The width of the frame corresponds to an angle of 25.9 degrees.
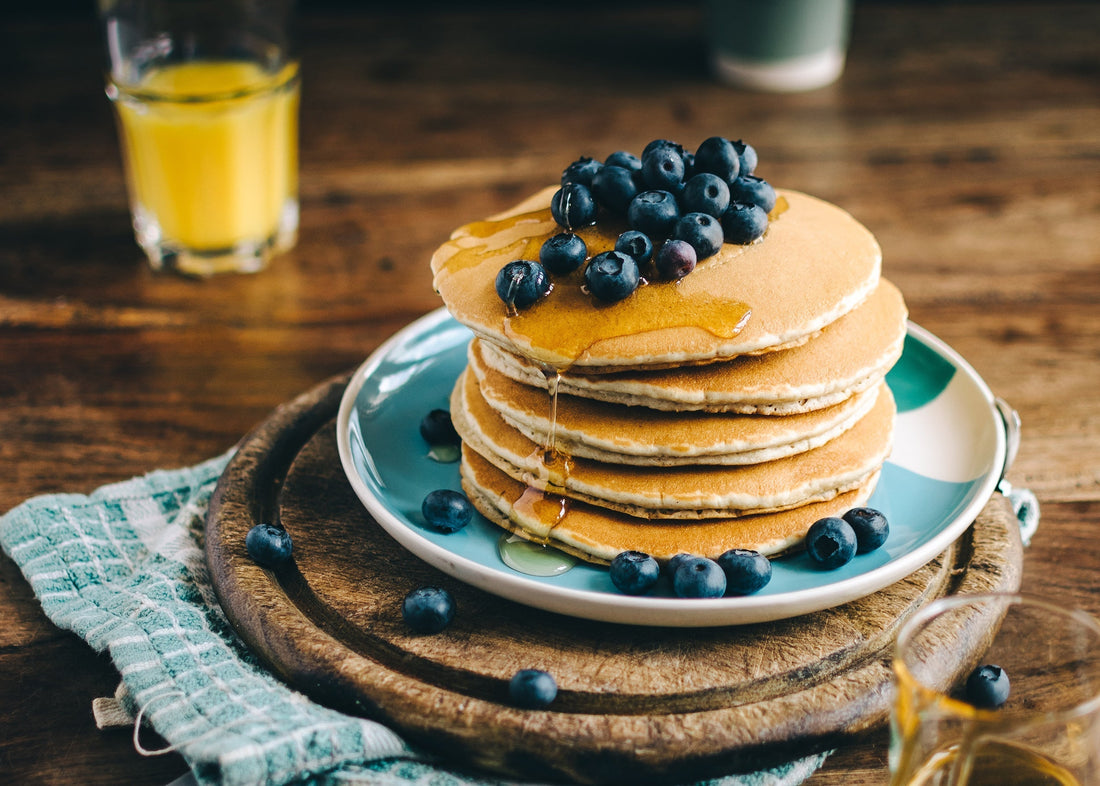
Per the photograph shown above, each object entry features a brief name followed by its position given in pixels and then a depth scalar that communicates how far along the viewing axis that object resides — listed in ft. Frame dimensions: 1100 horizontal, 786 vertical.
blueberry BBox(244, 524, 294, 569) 2.23
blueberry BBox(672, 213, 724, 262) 2.21
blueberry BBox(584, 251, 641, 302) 2.17
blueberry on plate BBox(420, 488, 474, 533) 2.22
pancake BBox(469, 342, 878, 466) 2.17
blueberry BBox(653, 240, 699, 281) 2.19
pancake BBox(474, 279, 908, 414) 2.17
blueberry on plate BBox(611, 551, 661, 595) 2.13
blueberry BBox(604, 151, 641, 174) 2.27
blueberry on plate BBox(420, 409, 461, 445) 2.37
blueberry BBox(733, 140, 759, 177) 2.30
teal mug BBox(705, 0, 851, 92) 3.77
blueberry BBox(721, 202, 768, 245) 2.25
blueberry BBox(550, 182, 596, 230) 2.26
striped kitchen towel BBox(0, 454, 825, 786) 2.05
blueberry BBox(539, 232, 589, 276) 2.20
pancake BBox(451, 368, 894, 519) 2.18
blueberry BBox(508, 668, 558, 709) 2.07
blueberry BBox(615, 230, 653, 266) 2.20
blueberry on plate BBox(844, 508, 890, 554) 2.19
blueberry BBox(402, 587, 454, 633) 2.14
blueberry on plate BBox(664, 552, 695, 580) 2.14
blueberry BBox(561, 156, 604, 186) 2.29
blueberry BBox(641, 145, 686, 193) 2.24
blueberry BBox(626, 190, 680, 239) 2.22
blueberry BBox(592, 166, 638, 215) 2.25
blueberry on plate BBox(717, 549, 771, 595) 2.14
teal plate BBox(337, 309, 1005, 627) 2.10
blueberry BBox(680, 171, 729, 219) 2.23
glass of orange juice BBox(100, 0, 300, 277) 2.90
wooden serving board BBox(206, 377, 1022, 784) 2.06
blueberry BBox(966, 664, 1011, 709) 2.10
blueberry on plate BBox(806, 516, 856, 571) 2.16
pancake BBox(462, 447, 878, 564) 2.17
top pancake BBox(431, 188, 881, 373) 2.15
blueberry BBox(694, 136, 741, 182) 2.26
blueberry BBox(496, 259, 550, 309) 2.18
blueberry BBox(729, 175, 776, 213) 2.28
